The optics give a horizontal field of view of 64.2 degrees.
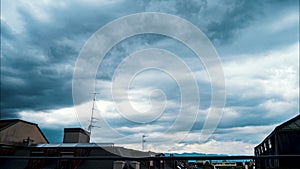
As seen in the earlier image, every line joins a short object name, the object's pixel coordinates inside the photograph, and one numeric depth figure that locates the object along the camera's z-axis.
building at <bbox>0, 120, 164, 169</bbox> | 15.09
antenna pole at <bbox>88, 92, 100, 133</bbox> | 19.76
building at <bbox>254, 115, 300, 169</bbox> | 15.02
